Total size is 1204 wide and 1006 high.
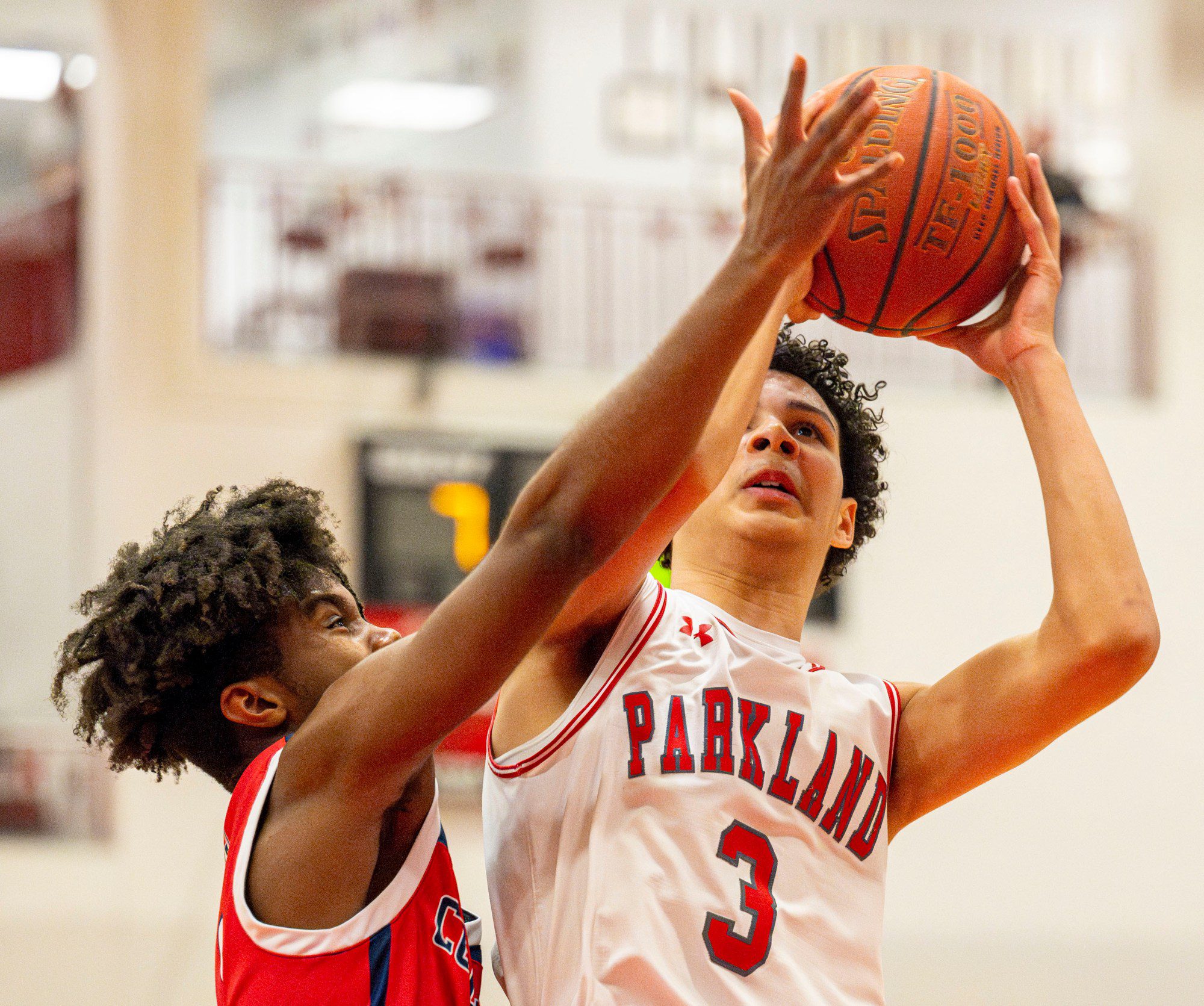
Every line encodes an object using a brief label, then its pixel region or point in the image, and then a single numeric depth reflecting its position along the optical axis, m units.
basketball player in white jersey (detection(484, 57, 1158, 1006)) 4.28
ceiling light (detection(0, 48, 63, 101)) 20.54
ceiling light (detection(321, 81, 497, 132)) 24.67
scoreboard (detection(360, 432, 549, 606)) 15.68
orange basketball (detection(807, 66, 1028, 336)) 4.54
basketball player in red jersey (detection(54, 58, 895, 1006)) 3.50
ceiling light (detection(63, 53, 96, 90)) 16.87
